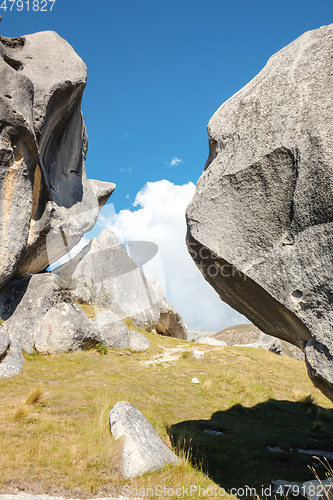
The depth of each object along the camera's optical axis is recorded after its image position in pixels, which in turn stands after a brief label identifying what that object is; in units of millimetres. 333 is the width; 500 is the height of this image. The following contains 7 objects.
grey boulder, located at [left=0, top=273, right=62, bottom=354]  14109
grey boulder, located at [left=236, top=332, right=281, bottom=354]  24572
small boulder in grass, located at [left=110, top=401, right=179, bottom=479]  5805
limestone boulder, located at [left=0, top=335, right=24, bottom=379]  11136
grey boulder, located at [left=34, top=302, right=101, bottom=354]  14133
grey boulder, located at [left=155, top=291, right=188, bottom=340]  27344
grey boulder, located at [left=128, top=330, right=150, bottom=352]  17352
